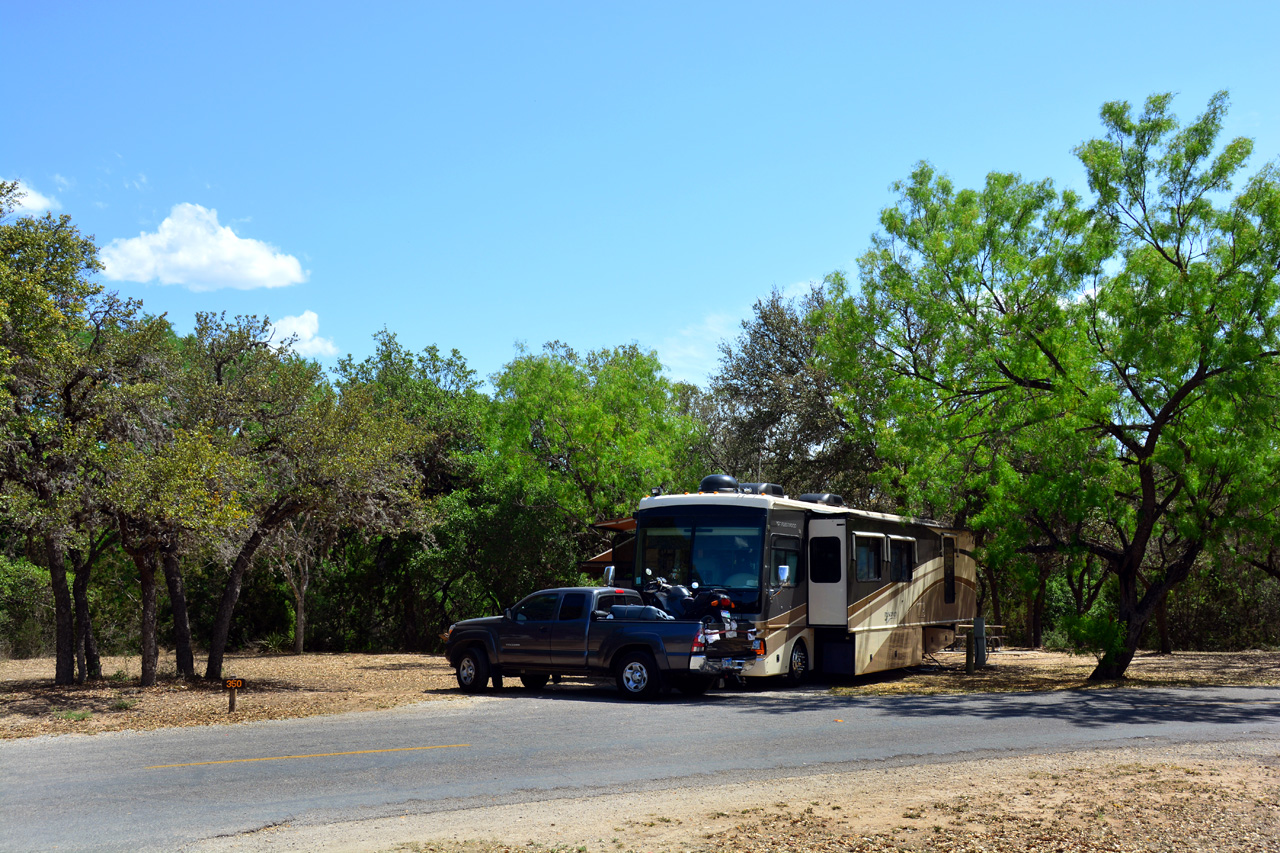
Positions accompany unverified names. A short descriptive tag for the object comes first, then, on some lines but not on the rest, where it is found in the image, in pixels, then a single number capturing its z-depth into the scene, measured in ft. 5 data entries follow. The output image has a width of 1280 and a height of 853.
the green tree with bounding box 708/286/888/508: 97.81
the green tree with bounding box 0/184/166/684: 50.60
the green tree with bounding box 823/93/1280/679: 56.80
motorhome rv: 58.39
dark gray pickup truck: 53.26
